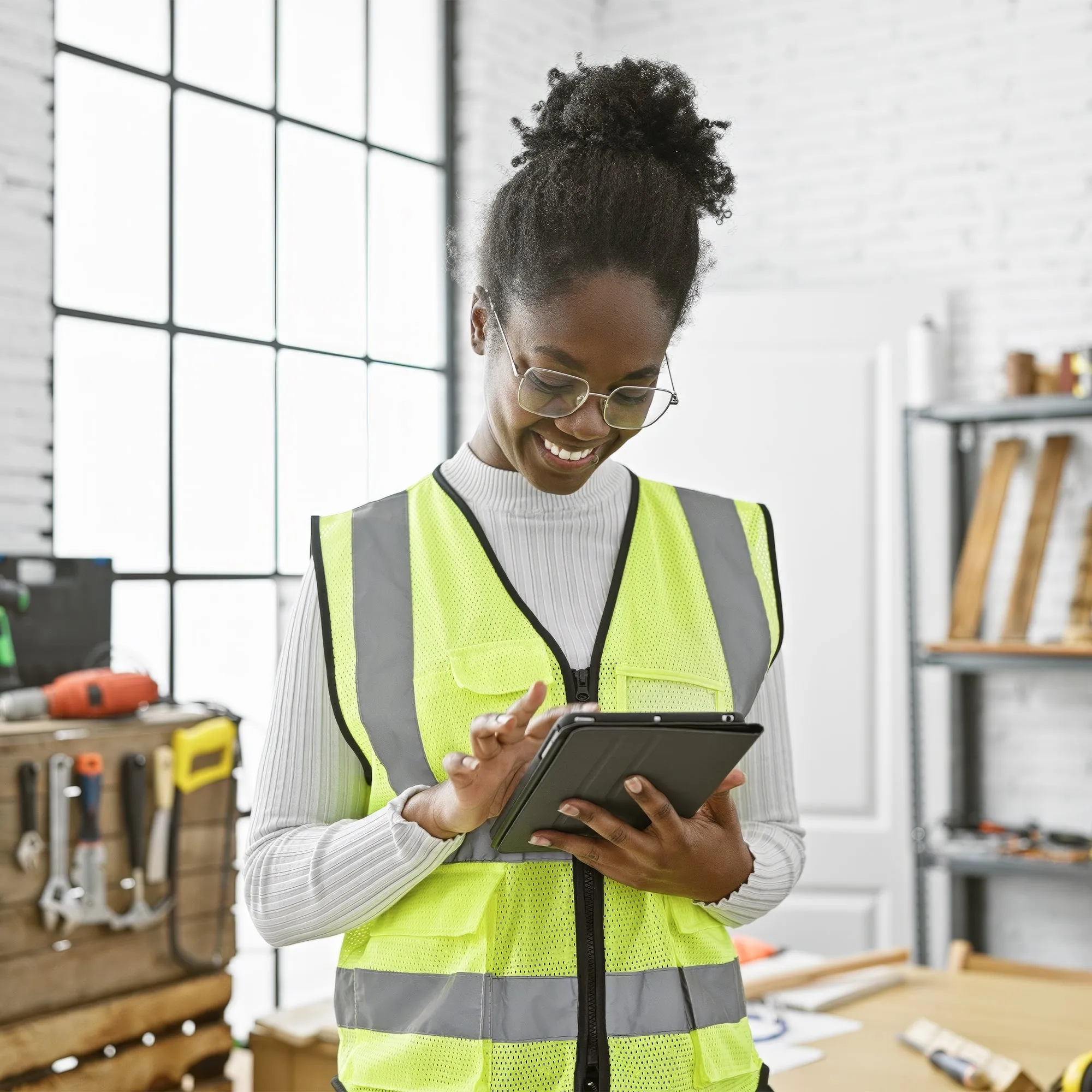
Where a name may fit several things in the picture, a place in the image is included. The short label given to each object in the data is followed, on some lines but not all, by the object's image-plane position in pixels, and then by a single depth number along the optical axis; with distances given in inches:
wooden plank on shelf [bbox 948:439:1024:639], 157.0
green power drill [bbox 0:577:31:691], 91.5
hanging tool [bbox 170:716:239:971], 91.0
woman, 46.1
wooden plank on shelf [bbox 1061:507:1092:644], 149.9
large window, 125.6
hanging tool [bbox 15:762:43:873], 81.6
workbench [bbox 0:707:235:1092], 81.2
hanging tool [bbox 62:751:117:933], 84.4
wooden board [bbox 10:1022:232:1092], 84.4
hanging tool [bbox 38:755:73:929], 82.9
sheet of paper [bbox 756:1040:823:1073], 77.1
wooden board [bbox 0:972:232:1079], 80.6
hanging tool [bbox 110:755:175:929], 87.7
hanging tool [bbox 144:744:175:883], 89.4
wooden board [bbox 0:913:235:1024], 81.3
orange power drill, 86.0
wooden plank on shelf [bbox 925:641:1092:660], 147.5
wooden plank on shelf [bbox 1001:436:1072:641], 154.7
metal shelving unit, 150.7
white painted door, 163.5
